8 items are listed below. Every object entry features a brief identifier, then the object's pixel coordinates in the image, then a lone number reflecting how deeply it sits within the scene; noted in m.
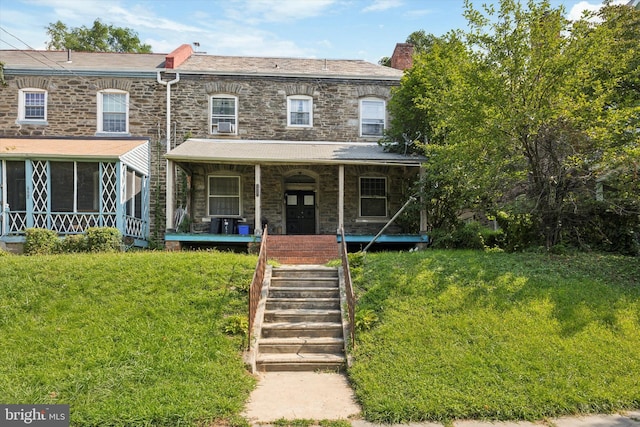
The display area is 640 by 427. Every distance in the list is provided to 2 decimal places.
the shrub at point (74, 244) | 12.28
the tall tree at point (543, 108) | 9.81
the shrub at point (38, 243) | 12.30
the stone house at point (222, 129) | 16.28
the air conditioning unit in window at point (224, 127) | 16.62
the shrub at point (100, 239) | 12.29
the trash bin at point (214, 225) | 15.27
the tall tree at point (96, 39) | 31.97
